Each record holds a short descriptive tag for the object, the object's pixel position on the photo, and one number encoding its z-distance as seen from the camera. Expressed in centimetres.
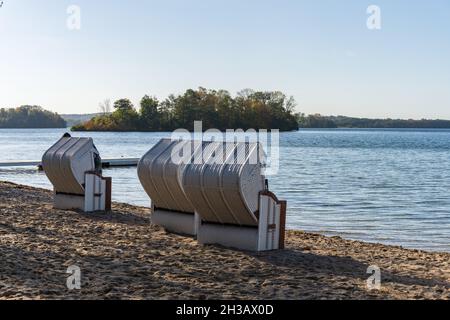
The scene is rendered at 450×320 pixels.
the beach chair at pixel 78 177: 1557
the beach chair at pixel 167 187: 1251
